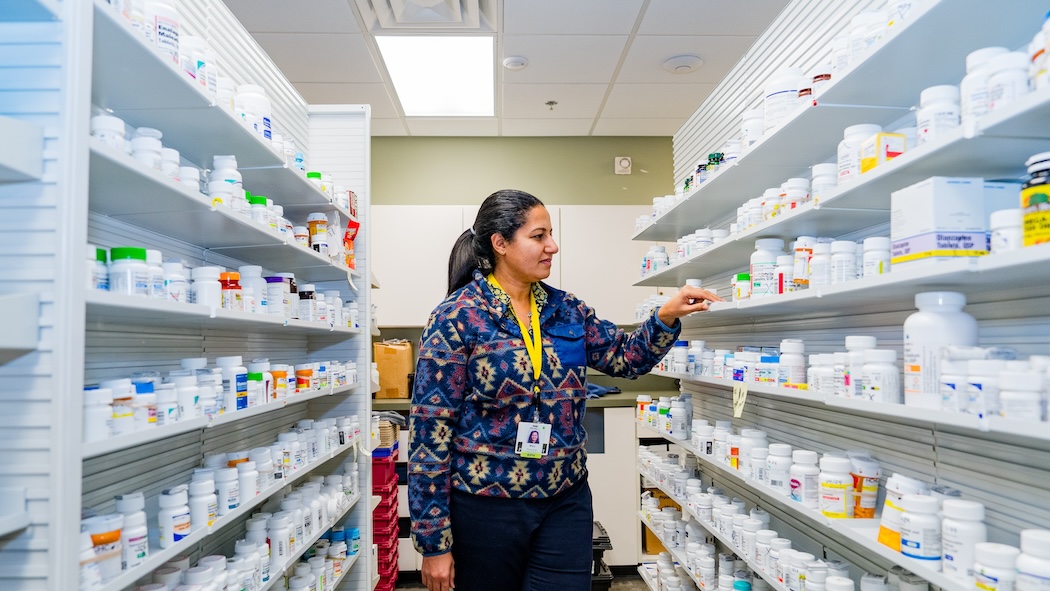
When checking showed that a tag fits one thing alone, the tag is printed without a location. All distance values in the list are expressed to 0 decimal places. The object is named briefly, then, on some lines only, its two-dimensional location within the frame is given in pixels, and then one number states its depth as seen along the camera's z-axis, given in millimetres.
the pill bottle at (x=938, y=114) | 1374
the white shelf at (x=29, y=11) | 1238
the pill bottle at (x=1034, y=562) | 1146
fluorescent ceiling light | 4203
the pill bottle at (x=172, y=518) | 1757
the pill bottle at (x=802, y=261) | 1973
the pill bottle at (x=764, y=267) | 2201
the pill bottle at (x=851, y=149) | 1701
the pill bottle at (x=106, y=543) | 1436
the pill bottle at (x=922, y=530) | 1419
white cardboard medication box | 1317
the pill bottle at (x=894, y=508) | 1534
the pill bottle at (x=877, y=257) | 1603
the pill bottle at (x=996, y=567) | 1217
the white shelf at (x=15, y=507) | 1201
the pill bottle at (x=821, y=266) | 1870
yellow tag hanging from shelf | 2346
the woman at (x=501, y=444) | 2004
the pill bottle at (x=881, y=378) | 1557
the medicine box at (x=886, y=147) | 1577
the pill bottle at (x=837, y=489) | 1840
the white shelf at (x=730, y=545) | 2178
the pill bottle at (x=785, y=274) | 2086
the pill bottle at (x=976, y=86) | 1247
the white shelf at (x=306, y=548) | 2422
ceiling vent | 3629
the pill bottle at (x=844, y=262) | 1770
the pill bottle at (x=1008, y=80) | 1194
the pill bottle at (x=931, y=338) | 1394
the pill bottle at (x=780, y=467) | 2141
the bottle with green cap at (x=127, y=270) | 1535
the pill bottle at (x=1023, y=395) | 1135
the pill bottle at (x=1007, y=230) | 1179
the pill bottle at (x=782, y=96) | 2096
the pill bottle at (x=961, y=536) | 1315
